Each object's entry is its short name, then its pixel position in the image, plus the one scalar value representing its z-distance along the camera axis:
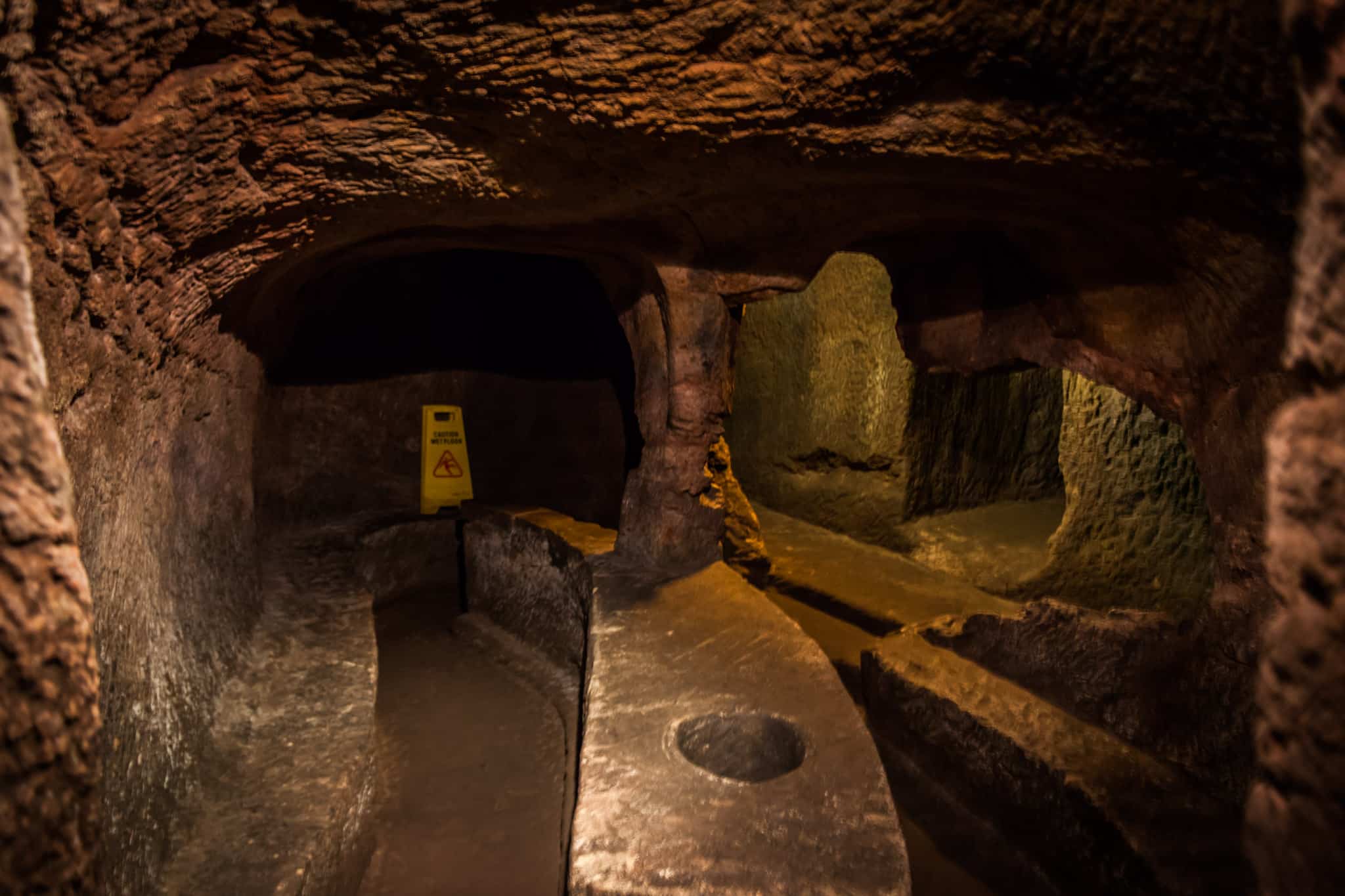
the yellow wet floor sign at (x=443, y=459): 5.23
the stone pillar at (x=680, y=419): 3.69
